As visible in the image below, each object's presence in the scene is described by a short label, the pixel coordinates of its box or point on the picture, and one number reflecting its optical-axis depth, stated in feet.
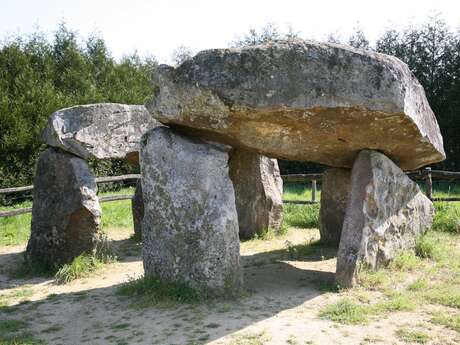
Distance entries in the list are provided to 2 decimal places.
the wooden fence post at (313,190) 40.06
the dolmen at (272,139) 17.83
